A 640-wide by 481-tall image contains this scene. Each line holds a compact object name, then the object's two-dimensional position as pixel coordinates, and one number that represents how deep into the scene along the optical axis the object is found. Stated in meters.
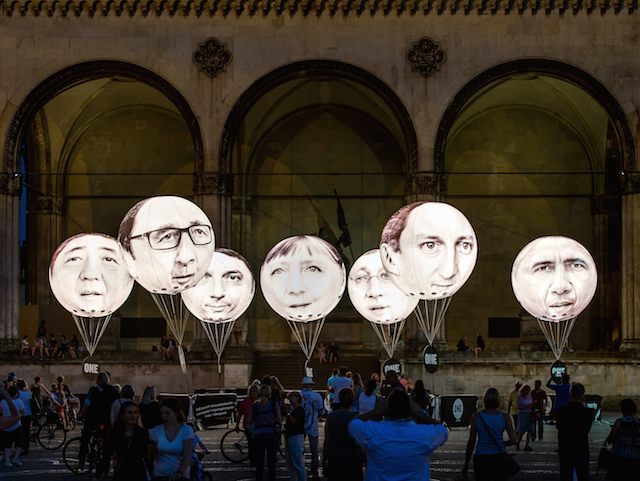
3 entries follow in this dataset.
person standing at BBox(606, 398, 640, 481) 14.09
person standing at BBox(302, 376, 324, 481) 19.80
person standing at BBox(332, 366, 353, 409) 25.45
